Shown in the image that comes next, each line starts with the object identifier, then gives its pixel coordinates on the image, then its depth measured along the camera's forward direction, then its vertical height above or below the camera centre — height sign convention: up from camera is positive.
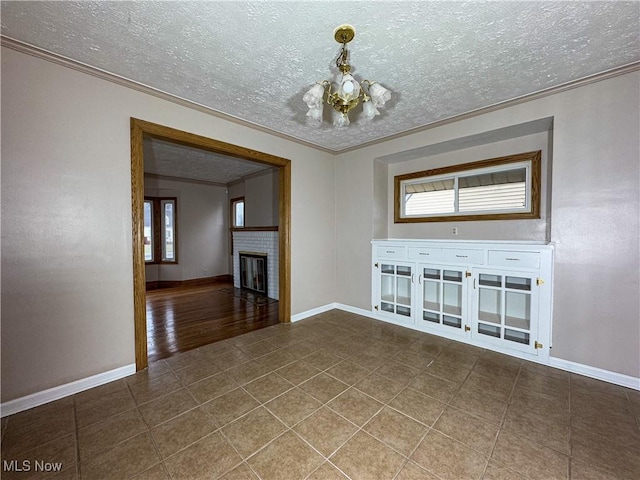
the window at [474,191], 2.94 +0.57
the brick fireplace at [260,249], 5.20 -0.32
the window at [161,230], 6.46 +0.13
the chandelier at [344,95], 1.56 +0.89
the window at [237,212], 6.79 +0.61
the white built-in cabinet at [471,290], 2.54 -0.67
